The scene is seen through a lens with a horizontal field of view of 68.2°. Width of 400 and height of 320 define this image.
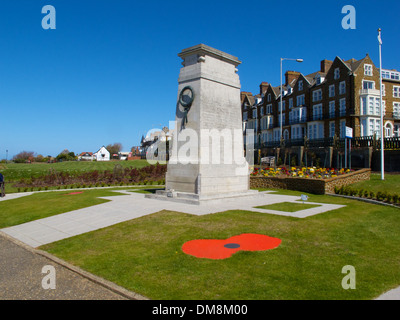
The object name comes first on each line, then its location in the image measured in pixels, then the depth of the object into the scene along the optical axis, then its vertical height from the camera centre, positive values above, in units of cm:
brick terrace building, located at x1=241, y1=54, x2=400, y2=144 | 3844 +864
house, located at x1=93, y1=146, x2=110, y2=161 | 12281 +368
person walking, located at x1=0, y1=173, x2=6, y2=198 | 1891 -160
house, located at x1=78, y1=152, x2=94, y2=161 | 13808 +385
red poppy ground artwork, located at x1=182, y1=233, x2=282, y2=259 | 712 -219
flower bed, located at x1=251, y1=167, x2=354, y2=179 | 1902 -89
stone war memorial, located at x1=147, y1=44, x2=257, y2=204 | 1461 +149
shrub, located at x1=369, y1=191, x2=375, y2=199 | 1455 -175
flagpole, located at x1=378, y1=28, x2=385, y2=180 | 1890 +719
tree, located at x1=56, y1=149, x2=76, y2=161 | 10688 +227
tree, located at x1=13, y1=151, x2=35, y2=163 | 11066 +346
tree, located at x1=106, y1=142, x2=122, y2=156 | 14112 +713
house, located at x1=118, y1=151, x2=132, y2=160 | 13244 +358
